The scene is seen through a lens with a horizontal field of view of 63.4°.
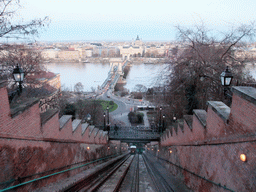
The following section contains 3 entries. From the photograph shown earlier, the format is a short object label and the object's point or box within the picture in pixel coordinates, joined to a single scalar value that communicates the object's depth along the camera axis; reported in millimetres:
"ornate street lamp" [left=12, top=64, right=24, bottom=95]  5008
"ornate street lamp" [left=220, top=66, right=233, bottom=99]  4672
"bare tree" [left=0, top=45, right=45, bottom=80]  10039
